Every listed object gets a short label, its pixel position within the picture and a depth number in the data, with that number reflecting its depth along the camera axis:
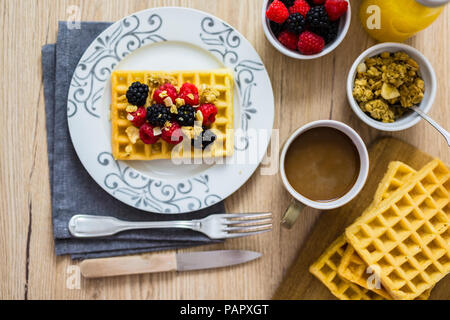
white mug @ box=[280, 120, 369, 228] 0.76
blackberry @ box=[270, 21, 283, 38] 0.77
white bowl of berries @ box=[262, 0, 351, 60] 0.75
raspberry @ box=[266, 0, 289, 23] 0.75
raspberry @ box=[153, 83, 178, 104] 0.76
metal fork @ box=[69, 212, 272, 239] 0.80
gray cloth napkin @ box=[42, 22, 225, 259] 0.80
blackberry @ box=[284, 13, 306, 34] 0.75
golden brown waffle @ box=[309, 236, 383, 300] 0.79
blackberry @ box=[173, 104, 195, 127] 0.76
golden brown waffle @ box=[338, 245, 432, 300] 0.77
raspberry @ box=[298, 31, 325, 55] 0.75
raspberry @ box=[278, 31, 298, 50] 0.77
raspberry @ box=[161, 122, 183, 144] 0.76
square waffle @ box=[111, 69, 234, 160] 0.78
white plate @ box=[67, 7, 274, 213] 0.79
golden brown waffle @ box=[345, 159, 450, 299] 0.77
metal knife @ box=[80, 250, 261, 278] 0.80
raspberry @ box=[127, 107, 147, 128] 0.77
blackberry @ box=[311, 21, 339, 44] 0.76
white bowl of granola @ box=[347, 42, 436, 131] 0.77
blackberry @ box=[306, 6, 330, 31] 0.75
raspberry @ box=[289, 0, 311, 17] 0.75
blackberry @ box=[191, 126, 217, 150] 0.77
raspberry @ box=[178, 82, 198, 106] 0.77
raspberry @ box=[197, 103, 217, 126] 0.77
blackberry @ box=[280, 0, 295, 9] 0.76
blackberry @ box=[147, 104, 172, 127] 0.76
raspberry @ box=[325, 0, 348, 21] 0.74
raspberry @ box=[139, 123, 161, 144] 0.77
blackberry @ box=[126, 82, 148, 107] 0.76
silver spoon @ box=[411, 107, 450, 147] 0.77
